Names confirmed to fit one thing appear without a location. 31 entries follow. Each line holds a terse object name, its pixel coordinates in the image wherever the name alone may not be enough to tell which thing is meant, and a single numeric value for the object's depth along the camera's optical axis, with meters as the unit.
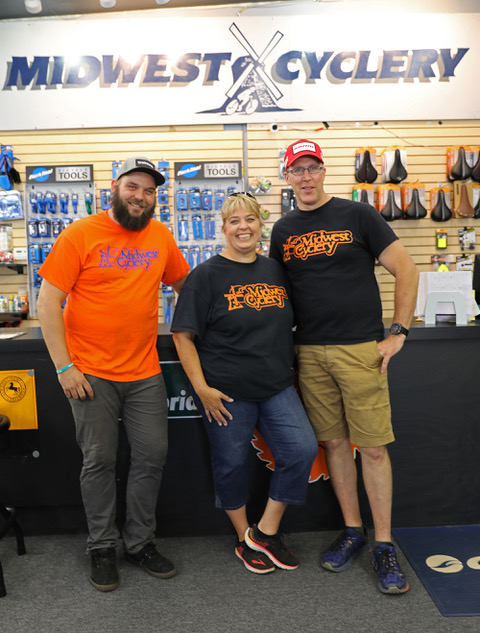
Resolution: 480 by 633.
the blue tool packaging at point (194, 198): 4.79
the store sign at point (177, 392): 2.39
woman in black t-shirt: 2.01
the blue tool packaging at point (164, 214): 4.80
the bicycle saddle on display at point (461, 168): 4.86
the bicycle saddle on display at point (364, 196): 4.73
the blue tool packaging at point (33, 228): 4.76
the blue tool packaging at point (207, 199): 4.78
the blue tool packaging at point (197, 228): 4.80
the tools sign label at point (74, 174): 4.79
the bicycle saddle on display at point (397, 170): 4.78
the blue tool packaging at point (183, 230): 4.82
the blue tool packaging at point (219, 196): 4.80
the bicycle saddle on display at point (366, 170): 4.80
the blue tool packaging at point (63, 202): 4.81
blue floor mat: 1.91
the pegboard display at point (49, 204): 4.78
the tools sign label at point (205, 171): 4.78
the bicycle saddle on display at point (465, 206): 4.88
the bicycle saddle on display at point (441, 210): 4.89
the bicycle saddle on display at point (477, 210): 4.90
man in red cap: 2.03
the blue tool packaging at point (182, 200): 4.78
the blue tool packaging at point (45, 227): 4.75
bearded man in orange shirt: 1.97
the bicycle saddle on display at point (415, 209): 4.82
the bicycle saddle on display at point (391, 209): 4.79
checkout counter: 2.40
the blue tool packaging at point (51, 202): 4.77
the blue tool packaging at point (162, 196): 4.78
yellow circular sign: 2.37
